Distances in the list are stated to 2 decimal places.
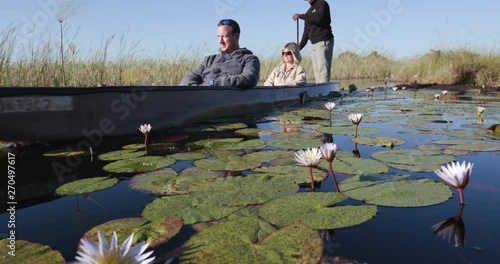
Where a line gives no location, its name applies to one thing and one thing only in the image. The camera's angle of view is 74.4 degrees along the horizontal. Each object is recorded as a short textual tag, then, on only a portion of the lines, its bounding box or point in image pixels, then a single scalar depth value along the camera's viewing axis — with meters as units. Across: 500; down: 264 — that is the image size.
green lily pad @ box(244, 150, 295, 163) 2.11
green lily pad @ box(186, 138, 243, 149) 2.54
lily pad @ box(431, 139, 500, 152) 2.24
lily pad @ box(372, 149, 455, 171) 1.83
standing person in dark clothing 6.58
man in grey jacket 4.26
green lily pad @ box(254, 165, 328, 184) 1.66
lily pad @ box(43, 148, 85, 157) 2.27
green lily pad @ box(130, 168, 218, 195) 1.57
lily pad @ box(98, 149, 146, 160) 2.20
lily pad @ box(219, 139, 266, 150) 2.46
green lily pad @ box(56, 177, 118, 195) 1.56
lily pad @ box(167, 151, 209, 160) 2.16
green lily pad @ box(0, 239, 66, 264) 0.92
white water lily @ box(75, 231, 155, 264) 0.68
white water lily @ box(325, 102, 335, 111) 3.34
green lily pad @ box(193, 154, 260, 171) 1.90
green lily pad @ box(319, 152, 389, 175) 1.76
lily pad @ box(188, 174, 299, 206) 1.37
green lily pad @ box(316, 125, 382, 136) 2.96
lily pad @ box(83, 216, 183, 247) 1.04
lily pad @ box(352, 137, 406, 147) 2.46
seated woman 6.16
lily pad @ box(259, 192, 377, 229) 1.14
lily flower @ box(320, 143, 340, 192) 1.40
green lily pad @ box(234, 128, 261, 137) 3.08
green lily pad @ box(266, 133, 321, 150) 2.45
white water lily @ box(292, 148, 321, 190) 1.38
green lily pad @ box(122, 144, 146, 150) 2.49
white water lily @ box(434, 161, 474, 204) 1.13
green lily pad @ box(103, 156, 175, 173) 1.92
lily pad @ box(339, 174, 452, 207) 1.31
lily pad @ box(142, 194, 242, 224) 1.21
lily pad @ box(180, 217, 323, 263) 0.90
